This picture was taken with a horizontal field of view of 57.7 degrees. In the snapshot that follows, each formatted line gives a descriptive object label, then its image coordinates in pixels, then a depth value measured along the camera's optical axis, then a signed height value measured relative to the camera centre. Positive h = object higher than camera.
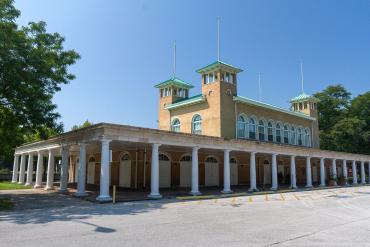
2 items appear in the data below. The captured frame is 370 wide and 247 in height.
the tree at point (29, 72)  19.33 +5.87
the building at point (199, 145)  22.59 +1.82
